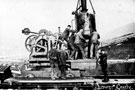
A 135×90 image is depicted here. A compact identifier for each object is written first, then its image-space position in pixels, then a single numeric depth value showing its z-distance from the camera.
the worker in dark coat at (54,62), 8.66
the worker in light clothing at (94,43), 10.13
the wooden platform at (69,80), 7.87
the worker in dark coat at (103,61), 8.18
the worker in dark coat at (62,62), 8.73
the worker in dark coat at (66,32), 10.51
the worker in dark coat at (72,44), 10.47
